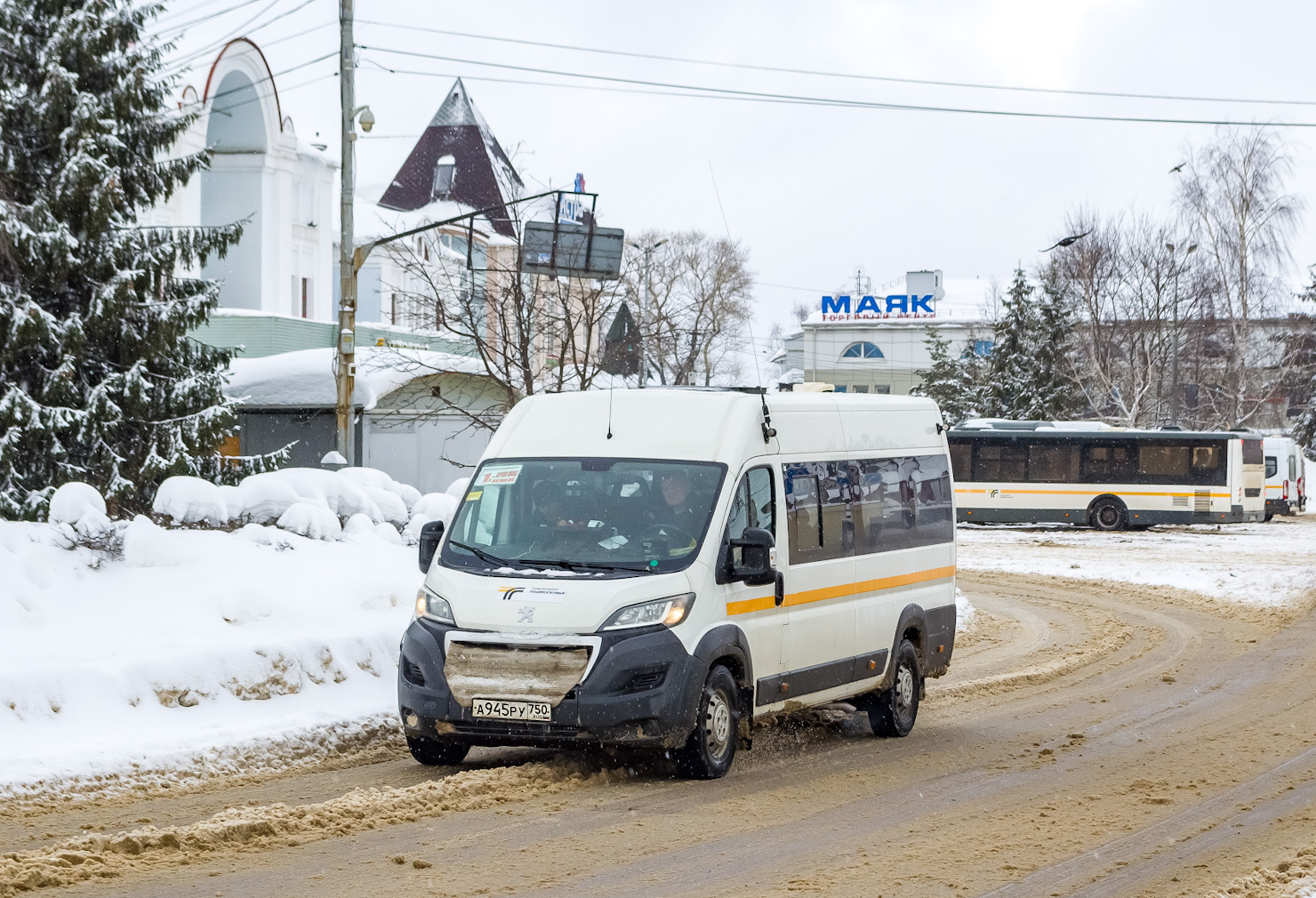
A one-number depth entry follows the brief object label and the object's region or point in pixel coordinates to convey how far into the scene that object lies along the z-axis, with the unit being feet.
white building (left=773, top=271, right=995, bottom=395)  310.24
